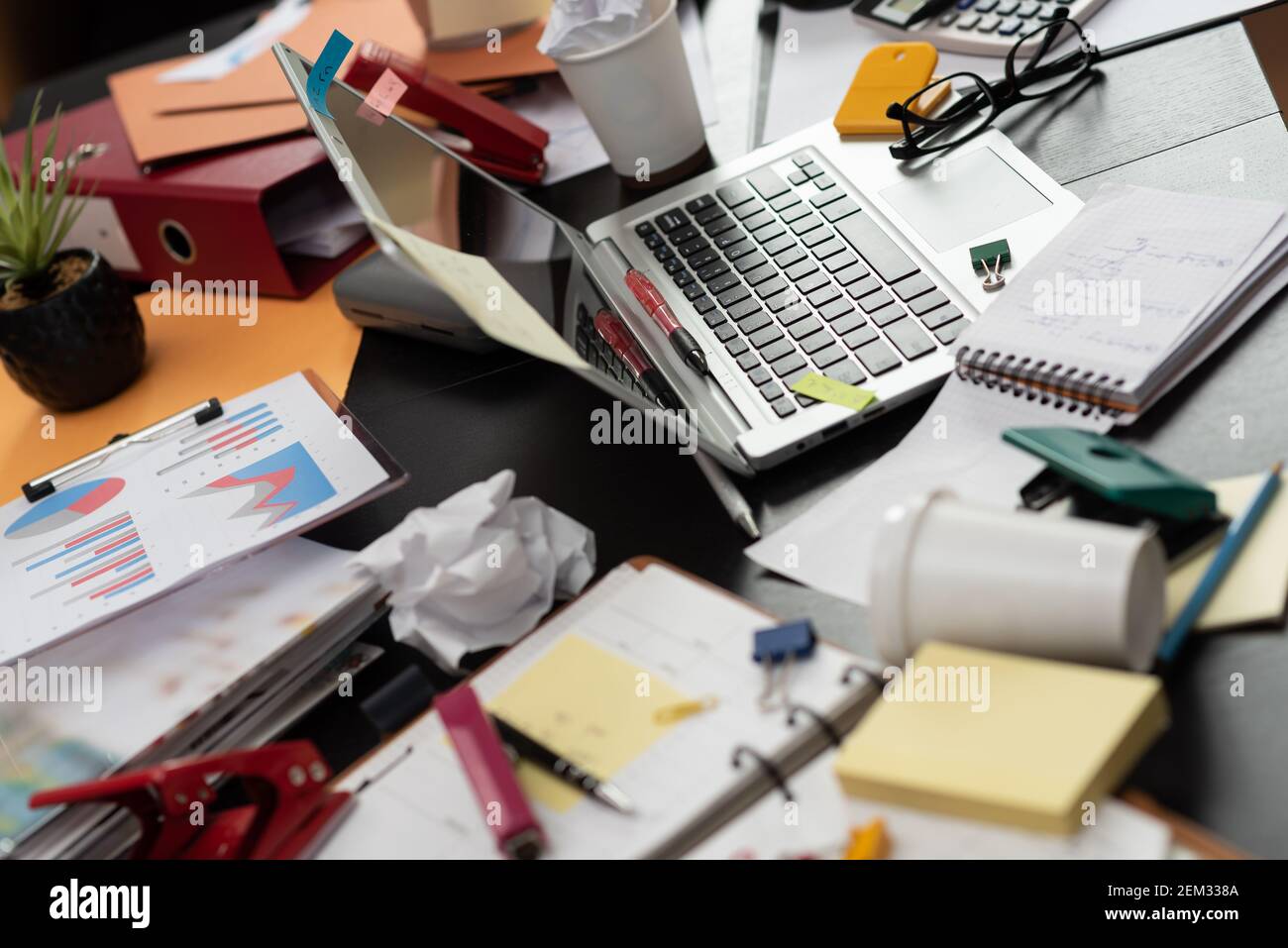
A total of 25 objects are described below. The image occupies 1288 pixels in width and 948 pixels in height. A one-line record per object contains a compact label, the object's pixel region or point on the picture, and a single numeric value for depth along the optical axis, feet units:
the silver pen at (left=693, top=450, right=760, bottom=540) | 2.68
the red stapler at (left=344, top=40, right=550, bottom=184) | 4.02
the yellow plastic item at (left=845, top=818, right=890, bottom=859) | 1.85
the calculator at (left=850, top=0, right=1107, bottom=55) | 3.82
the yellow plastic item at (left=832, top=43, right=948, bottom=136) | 3.66
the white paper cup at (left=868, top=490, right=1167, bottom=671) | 1.94
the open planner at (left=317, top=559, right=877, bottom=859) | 2.08
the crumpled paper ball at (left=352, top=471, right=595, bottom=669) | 2.57
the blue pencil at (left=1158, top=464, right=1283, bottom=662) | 2.07
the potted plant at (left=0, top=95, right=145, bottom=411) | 3.70
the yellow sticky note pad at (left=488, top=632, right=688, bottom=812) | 2.18
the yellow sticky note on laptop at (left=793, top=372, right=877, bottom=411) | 2.77
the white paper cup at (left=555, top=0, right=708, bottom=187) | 3.69
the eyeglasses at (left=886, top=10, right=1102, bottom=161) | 3.54
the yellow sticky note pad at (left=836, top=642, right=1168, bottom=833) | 1.78
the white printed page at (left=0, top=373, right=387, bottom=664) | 2.92
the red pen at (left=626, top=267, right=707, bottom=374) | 3.02
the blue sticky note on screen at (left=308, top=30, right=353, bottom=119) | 3.34
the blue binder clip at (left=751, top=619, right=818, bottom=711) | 2.21
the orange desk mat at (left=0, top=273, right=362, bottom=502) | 3.92
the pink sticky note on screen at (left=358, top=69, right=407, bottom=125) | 3.53
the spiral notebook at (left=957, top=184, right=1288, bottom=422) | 2.55
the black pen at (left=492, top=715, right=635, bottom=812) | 2.09
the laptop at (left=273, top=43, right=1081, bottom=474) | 2.87
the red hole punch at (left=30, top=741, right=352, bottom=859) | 2.21
